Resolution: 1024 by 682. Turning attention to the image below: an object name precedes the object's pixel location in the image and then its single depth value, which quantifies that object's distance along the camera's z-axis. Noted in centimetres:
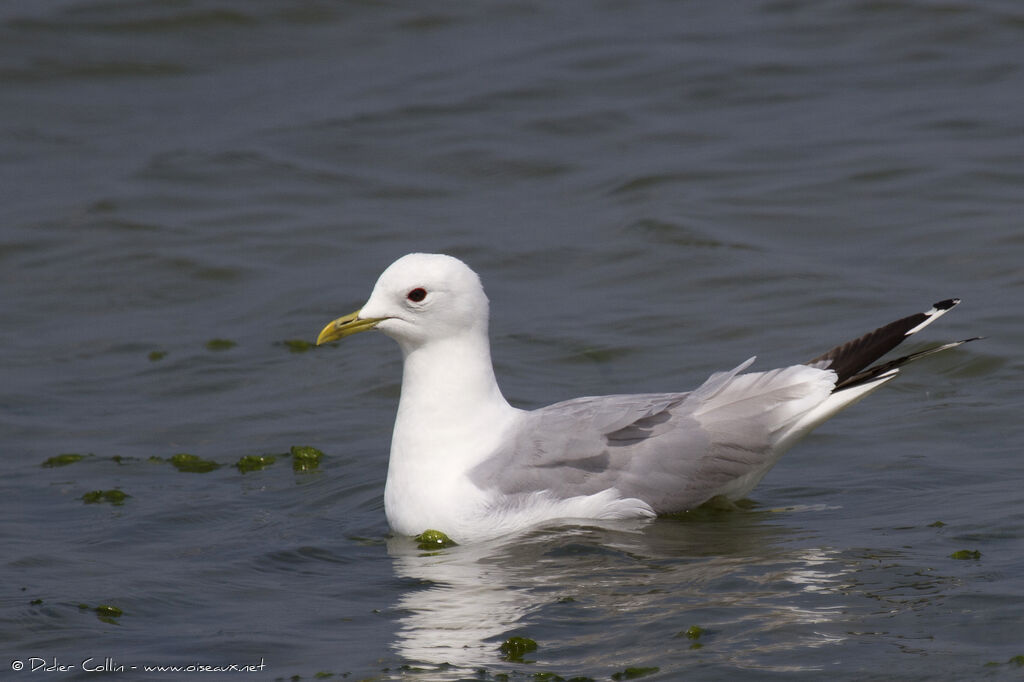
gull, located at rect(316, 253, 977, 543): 1343
